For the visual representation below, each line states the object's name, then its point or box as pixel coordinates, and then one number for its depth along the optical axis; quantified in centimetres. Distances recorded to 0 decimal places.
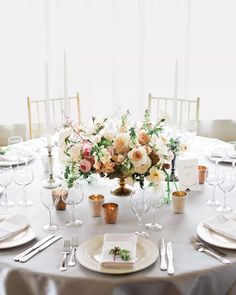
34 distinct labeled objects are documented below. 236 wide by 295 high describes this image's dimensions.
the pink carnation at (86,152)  190
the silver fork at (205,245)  159
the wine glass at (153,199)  178
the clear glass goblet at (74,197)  182
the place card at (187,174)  215
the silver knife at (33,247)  158
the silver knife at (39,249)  157
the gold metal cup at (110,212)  181
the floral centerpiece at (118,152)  186
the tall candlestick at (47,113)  213
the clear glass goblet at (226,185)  195
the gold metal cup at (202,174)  224
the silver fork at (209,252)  154
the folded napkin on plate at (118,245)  150
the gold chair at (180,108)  364
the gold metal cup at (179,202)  190
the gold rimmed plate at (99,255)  149
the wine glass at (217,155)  244
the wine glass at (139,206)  174
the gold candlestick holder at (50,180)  221
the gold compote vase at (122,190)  210
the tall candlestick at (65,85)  248
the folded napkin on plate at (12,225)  172
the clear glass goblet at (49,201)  176
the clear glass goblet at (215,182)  198
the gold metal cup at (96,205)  188
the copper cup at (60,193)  182
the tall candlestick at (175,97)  229
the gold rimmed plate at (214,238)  163
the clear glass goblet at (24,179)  207
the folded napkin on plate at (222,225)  170
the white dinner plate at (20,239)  165
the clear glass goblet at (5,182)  204
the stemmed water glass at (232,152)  245
